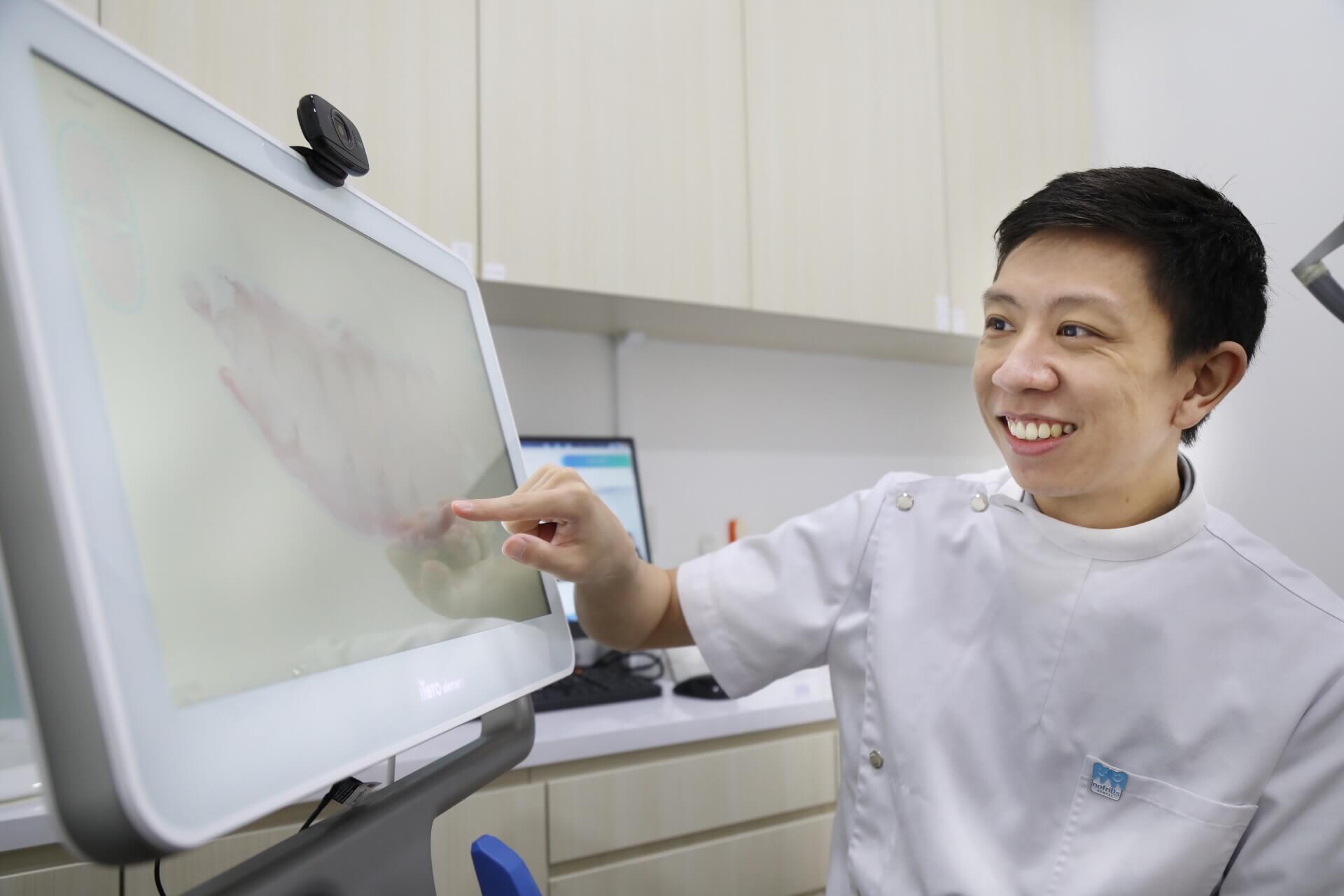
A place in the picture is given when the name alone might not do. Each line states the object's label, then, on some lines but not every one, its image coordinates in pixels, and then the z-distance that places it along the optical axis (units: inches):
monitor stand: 16.1
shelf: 62.1
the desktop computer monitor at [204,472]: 11.8
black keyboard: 49.6
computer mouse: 53.3
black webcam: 20.5
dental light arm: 66.6
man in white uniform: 28.6
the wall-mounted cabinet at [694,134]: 50.8
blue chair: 18.9
